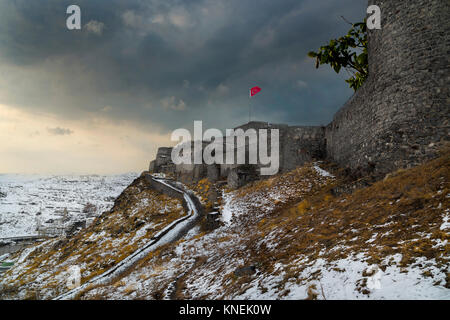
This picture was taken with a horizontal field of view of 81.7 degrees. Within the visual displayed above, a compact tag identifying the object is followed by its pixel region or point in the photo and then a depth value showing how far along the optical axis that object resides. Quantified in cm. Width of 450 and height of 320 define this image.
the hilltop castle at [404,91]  1180
